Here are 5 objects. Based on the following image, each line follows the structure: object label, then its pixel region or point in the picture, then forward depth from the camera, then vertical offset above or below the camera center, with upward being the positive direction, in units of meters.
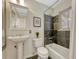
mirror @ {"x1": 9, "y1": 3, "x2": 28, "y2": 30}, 1.54 +0.47
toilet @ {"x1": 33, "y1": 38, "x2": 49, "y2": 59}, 1.53 -0.73
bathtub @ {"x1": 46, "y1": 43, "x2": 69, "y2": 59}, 1.31 -0.73
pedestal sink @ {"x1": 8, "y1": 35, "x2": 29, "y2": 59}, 1.38 -0.46
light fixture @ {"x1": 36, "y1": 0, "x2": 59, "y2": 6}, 1.98 +1.19
